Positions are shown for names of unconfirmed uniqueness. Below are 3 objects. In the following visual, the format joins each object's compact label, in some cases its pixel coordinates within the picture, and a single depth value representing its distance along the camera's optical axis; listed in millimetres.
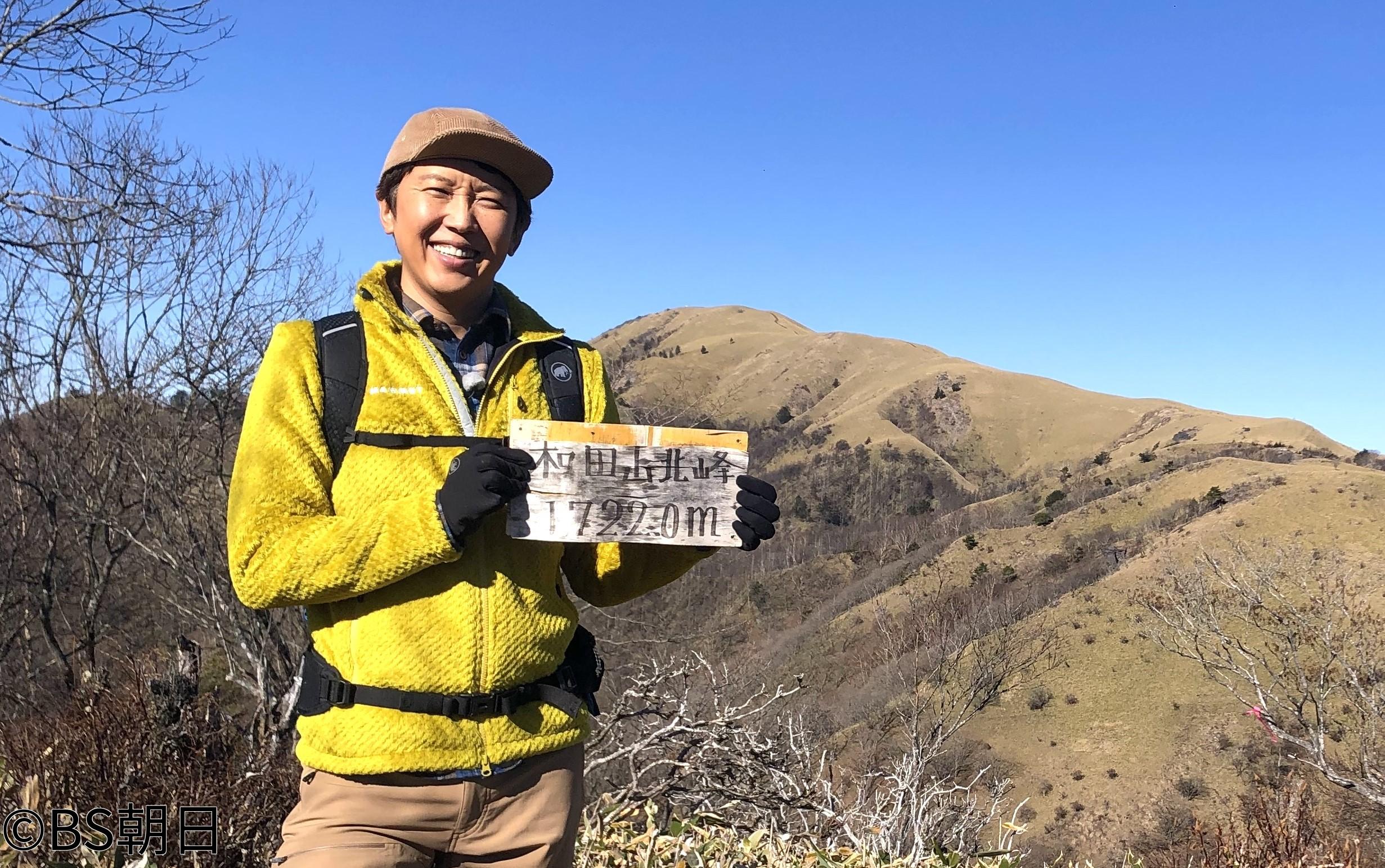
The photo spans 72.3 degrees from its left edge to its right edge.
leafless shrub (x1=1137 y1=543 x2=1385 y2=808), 18859
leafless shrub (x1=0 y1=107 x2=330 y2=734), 10617
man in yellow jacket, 1599
